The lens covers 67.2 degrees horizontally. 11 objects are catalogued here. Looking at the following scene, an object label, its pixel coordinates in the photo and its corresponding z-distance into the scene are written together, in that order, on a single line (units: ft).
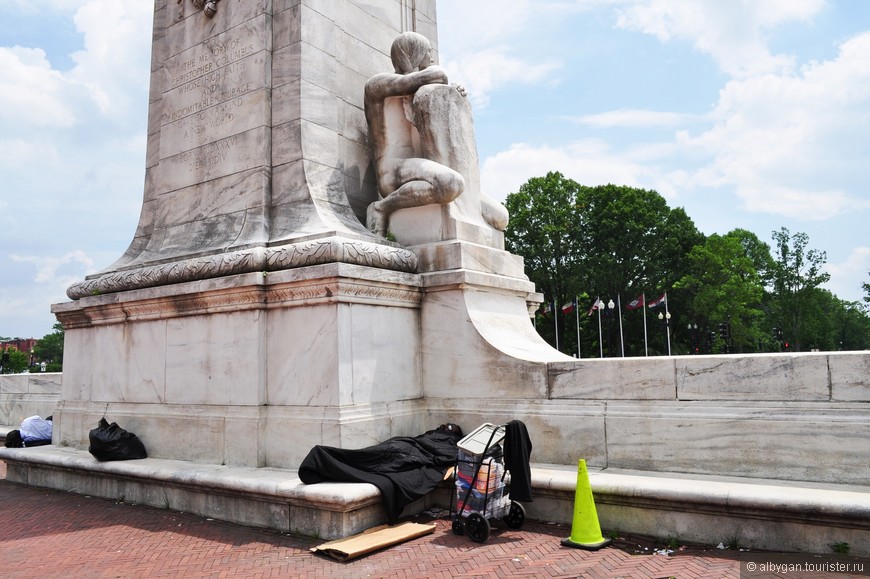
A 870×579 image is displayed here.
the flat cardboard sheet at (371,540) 17.69
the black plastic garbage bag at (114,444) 26.27
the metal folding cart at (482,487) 18.79
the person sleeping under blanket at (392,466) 20.18
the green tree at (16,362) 199.03
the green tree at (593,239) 129.90
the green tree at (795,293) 161.79
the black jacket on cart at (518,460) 19.15
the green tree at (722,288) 135.03
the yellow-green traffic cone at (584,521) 17.93
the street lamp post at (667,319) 128.50
